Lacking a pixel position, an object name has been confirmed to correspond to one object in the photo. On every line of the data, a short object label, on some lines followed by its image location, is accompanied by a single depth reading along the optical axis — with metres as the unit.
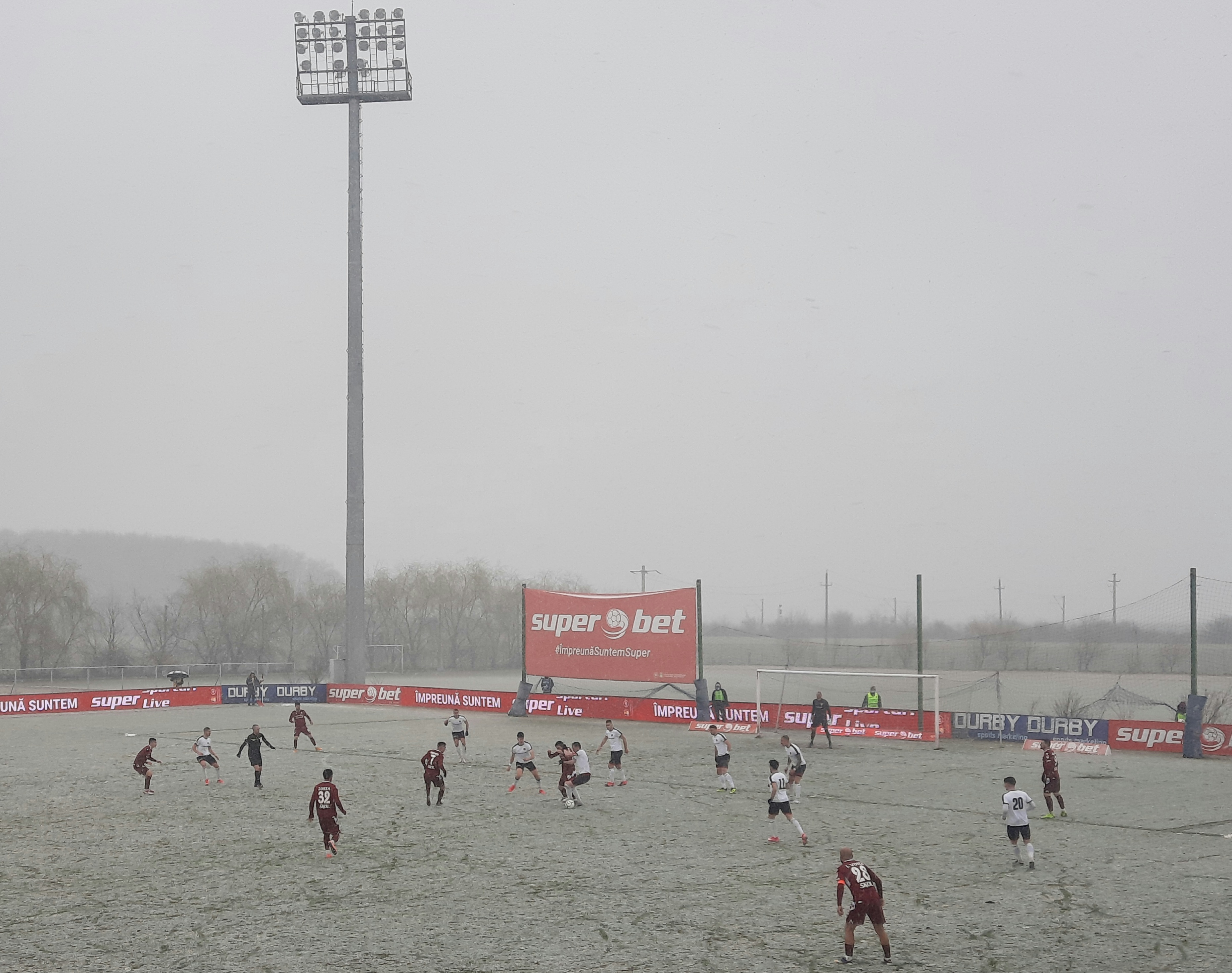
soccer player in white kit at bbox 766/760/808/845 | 20.97
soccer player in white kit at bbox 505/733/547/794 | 26.61
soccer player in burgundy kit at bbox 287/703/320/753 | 35.47
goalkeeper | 36.34
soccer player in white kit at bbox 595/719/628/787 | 28.05
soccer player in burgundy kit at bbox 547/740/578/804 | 25.09
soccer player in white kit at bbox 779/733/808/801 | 23.52
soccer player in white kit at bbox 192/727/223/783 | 28.25
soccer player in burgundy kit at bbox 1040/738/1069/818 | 23.30
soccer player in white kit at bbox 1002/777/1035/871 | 18.25
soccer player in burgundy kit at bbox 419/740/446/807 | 24.75
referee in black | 27.73
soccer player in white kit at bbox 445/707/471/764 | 31.89
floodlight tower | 61.16
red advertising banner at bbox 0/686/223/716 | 50.84
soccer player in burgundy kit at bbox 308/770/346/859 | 19.36
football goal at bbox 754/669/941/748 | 36.47
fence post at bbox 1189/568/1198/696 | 34.00
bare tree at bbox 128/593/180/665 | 91.88
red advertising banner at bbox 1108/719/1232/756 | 33.66
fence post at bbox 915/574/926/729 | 38.16
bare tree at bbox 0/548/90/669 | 82.25
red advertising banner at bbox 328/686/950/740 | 39.06
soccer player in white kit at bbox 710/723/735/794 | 26.94
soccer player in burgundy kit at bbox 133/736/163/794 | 26.44
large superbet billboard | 43.34
